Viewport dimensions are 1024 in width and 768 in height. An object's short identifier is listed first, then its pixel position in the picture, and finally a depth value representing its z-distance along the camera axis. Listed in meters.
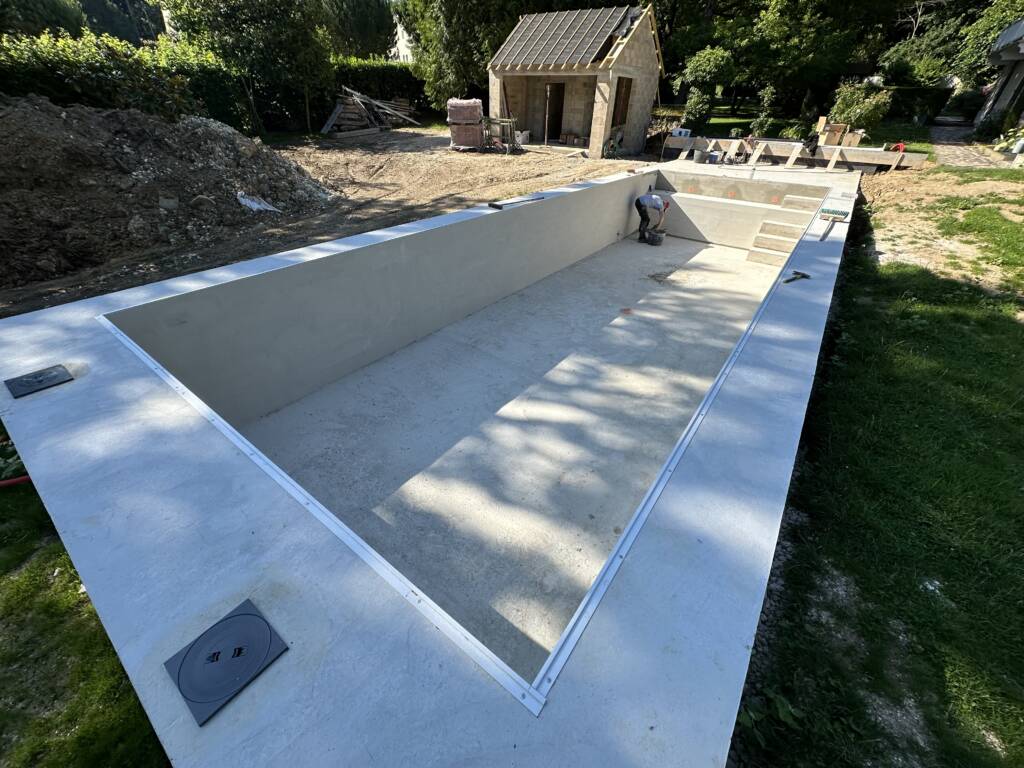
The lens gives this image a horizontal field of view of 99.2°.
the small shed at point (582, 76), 12.85
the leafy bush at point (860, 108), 13.79
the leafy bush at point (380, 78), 18.81
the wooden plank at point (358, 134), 15.24
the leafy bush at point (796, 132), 15.39
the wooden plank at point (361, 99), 16.69
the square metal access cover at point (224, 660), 1.09
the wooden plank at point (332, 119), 15.38
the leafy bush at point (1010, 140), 12.01
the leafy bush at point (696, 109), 16.19
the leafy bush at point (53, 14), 22.11
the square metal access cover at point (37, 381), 2.15
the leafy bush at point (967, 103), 19.08
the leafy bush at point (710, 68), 15.52
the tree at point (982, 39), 16.11
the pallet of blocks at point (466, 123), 13.30
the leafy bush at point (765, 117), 16.41
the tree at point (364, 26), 30.56
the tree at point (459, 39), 17.33
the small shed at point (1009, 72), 13.94
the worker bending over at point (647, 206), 8.22
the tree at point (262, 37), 12.66
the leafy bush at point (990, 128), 14.54
